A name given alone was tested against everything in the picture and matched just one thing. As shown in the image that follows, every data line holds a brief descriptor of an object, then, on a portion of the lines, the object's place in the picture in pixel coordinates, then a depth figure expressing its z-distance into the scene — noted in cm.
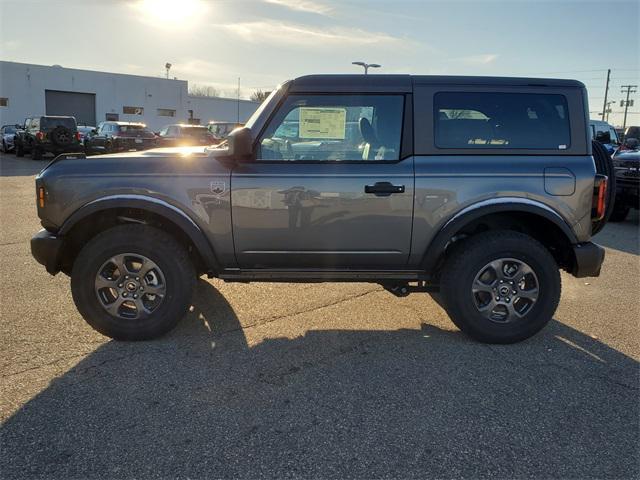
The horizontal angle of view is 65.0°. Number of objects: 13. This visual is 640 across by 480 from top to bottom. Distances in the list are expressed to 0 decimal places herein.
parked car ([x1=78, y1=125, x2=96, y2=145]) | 2356
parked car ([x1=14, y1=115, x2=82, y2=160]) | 2183
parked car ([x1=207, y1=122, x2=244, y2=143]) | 2262
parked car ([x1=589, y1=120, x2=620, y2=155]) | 1555
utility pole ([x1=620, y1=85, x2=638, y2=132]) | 7802
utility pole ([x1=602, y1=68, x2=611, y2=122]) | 6825
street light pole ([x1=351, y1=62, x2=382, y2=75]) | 3027
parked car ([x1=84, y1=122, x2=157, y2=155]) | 2103
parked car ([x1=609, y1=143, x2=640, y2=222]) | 911
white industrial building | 3872
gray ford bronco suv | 368
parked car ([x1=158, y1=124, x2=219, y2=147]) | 1970
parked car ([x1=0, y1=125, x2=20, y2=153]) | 2725
